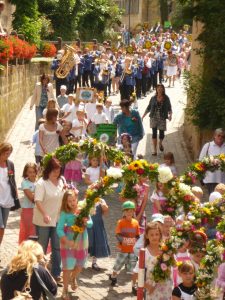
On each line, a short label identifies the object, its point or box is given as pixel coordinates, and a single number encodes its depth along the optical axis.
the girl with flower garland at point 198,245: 9.81
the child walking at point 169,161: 14.12
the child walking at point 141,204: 12.44
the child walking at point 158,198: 12.46
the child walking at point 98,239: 12.20
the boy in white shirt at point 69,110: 19.58
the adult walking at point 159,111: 20.41
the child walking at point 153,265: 9.98
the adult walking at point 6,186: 12.25
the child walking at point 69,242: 10.83
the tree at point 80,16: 46.31
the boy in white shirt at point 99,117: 19.06
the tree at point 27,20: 35.02
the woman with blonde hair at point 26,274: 7.73
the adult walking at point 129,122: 17.83
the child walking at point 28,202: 11.99
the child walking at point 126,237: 11.48
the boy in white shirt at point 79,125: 18.34
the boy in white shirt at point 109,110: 20.06
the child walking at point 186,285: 9.02
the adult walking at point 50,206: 11.23
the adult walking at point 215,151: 14.72
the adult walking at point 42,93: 20.98
